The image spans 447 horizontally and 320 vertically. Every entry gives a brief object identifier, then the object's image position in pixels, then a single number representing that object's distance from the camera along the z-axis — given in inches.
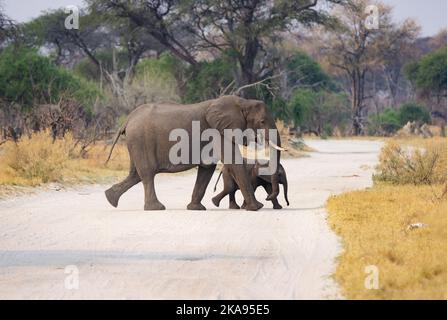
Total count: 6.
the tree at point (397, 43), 2498.8
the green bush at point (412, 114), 2300.7
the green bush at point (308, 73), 2501.2
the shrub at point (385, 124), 2290.8
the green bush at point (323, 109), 2119.6
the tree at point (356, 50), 2357.3
